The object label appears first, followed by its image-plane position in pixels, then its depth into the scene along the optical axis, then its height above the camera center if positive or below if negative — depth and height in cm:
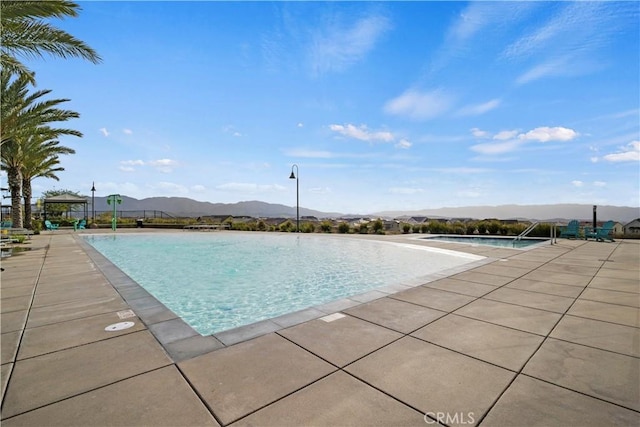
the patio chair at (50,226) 1840 -75
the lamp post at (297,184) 1984 +245
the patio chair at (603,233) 1231 -64
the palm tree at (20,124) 918 +354
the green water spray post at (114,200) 1987 +116
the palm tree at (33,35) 628 +464
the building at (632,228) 1392 -47
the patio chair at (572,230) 1320 -55
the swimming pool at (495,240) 1285 -115
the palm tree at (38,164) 1472 +320
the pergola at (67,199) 2112 +126
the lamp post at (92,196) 2489 +176
